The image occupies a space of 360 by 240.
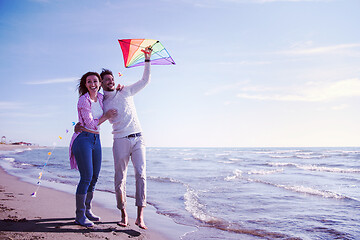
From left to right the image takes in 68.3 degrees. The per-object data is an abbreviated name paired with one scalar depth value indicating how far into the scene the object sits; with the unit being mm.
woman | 3352
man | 3562
